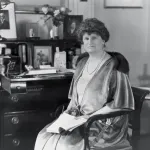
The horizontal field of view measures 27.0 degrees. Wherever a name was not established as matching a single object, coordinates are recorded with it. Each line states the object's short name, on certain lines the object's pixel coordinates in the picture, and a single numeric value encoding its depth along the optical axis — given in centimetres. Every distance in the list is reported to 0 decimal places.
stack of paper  301
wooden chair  252
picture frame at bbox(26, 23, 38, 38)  323
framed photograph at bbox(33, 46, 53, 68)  333
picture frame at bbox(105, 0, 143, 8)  360
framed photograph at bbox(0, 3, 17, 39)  315
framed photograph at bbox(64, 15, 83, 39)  334
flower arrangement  323
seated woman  234
